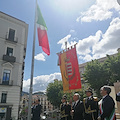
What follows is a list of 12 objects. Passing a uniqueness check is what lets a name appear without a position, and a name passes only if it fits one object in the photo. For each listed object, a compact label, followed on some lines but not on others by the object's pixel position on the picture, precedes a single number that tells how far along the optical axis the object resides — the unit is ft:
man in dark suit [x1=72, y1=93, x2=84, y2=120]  16.40
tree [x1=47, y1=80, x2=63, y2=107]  94.68
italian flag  27.13
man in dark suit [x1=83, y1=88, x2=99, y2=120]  15.20
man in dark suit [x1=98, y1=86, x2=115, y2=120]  11.13
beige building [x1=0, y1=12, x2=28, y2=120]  55.11
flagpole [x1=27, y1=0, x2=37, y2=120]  20.86
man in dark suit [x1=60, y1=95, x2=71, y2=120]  19.79
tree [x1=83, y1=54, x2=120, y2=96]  67.67
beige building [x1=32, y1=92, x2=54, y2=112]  269.85
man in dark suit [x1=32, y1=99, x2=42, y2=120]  21.57
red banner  25.55
